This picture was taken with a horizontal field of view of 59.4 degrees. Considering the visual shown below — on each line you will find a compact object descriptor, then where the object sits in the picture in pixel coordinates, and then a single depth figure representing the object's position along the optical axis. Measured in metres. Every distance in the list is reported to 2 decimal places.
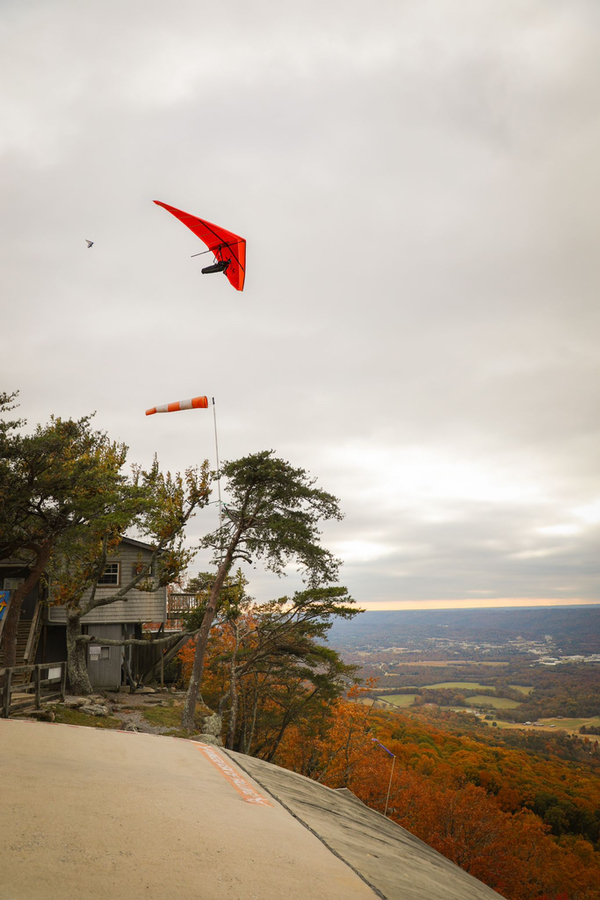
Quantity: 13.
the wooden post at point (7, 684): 12.79
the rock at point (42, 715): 13.90
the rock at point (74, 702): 16.62
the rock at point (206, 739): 14.06
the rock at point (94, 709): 17.03
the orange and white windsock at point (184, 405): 14.81
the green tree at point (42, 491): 16.30
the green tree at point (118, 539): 19.84
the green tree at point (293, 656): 20.88
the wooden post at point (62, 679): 16.80
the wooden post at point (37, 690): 14.55
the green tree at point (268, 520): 18.95
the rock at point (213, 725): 17.92
